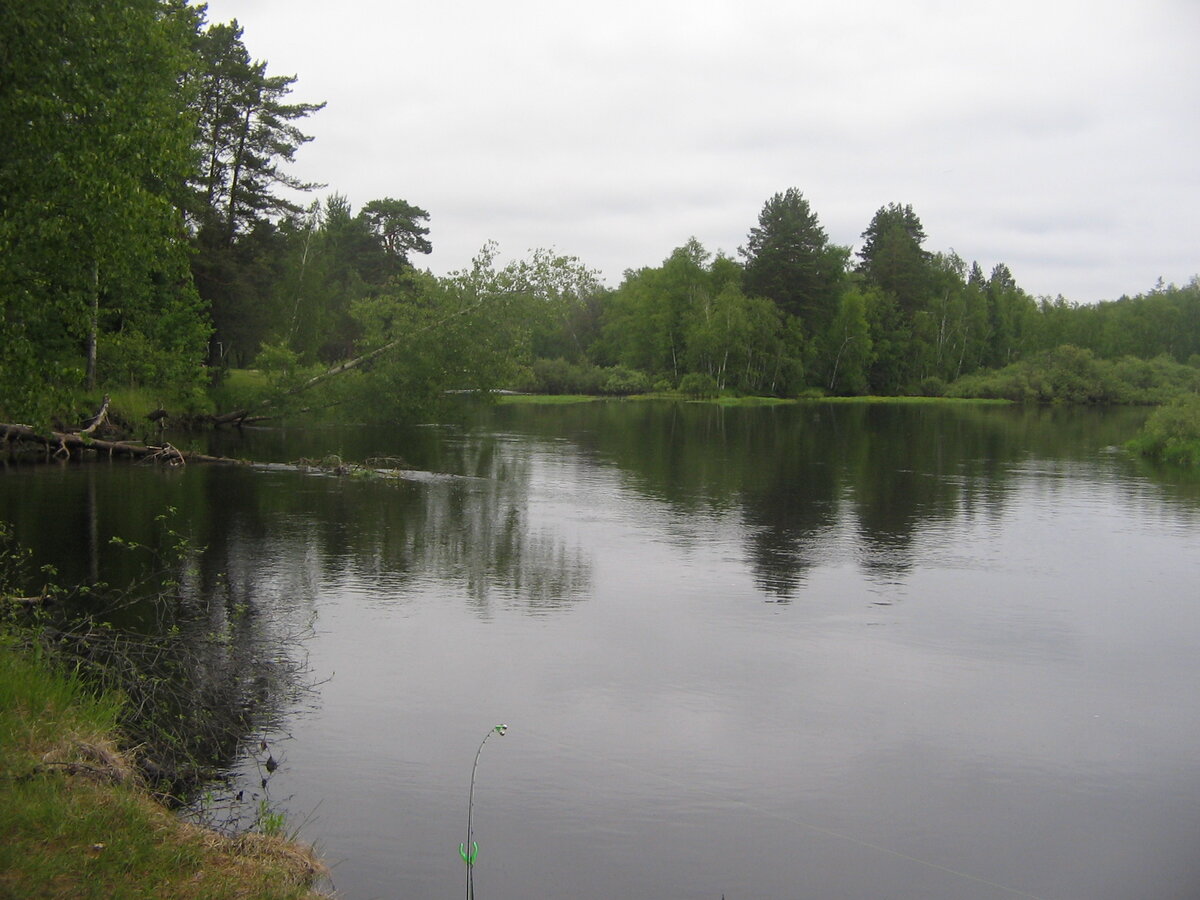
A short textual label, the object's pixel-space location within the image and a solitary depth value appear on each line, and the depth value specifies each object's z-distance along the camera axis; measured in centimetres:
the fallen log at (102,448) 2758
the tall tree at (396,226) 8469
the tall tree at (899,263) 10231
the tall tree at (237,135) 4247
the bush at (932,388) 9962
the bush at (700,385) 8831
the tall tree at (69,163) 1124
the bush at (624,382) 9238
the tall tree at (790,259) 9162
